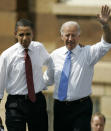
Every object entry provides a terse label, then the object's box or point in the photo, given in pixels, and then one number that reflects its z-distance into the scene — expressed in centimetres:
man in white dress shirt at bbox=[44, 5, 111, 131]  1755
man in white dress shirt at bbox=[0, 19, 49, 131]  1748
